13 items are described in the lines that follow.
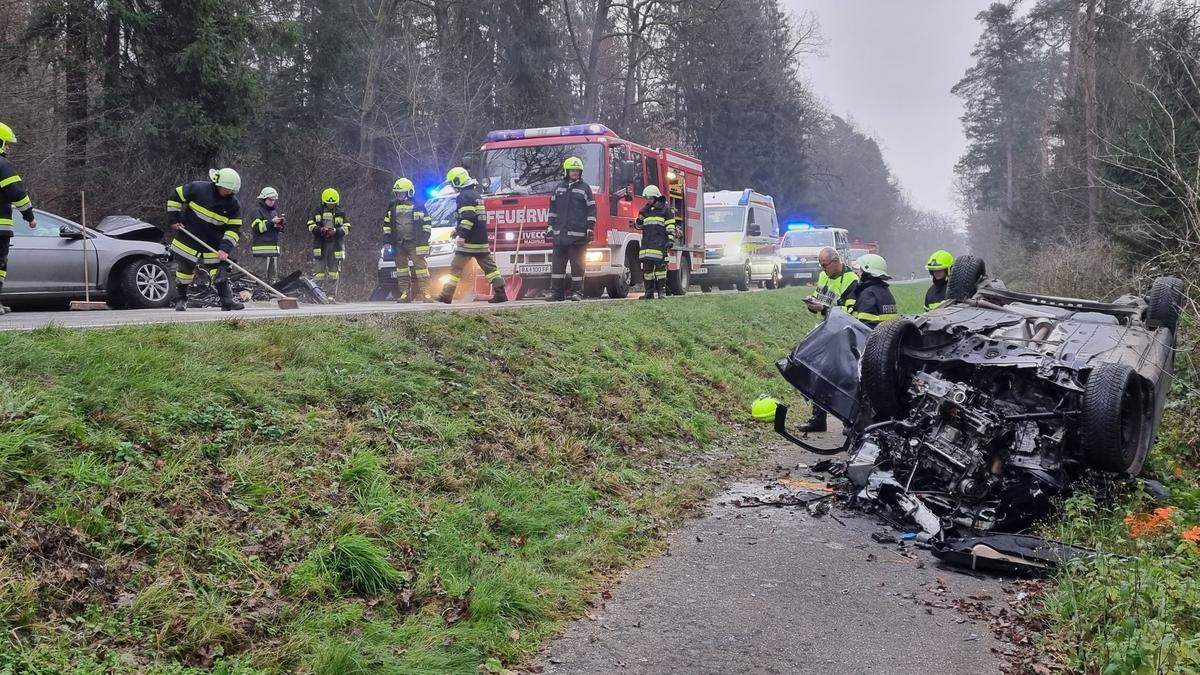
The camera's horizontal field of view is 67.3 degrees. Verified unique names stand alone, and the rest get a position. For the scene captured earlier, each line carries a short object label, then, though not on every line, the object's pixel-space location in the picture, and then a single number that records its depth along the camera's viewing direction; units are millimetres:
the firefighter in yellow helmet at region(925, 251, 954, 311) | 9617
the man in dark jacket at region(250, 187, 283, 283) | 13672
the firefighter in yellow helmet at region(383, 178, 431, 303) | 14266
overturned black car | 6086
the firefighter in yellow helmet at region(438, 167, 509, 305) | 11750
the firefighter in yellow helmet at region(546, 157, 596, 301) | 12602
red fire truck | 13992
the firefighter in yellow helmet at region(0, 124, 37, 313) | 8070
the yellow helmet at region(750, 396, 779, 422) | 8375
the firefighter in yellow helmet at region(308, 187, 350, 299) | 15375
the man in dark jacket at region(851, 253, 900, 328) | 8758
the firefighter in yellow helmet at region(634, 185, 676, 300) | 14539
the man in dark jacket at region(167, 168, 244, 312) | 9664
